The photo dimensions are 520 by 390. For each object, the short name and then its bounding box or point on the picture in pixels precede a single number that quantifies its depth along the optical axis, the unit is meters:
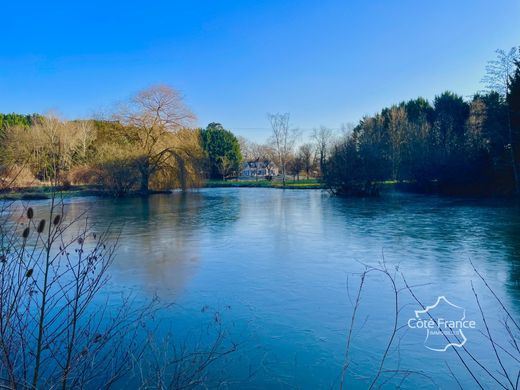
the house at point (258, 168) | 72.12
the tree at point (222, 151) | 55.53
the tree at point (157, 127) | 27.61
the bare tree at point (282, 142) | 46.45
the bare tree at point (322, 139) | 51.58
